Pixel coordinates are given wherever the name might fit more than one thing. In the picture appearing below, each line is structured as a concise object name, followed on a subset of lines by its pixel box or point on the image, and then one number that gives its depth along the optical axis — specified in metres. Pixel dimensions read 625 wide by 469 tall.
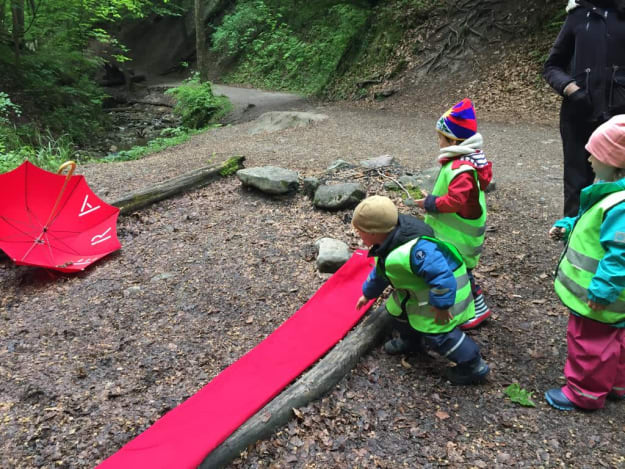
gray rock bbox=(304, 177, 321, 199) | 4.79
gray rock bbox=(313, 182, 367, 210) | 4.46
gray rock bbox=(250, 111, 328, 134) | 9.52
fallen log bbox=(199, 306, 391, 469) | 2.05
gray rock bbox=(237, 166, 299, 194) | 4.79
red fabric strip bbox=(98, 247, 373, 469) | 2.05
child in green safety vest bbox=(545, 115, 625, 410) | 1.90
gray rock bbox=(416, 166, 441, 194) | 4.72
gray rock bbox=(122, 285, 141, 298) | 3.54
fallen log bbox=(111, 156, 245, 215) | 4.82
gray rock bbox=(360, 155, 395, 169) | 5.36
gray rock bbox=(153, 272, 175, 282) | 3.71
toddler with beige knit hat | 2.18
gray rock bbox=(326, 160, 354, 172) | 5.38
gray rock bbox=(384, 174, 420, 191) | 4.77
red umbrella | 3.78
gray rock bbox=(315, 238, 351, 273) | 3.60
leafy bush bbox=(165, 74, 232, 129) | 12.67
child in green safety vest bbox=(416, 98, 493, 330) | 2.54
